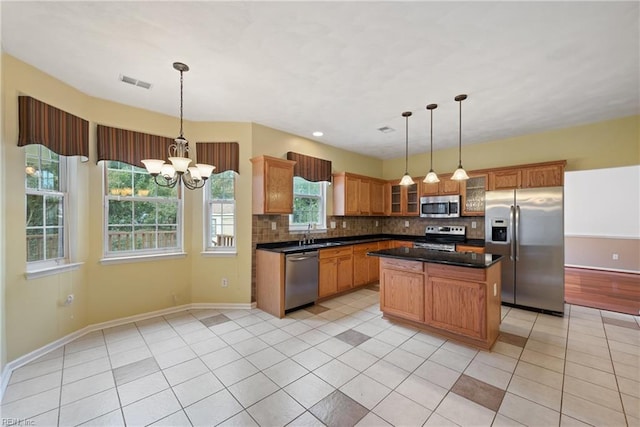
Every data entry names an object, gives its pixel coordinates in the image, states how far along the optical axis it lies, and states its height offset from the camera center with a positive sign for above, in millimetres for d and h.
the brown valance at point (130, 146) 3196 +880
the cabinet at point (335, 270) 4289 -993
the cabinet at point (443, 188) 5144 +514
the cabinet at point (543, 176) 3984 +579
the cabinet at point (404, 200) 5770 +288
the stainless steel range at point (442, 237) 4970 -511
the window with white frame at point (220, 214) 3977 -15
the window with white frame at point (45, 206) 2656 +75
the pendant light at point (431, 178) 3194 +428
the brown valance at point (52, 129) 2473 +877
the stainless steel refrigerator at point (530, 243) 3766 -460
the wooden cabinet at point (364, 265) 4945 -1041
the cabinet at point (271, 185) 3877 +422
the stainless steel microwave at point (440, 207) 5070 +122
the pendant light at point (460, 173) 3051 +472
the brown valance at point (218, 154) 3873 +876
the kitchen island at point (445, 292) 2748 -927
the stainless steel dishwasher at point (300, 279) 3744 -990
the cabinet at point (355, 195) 5254 +388
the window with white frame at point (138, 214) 3365 -10
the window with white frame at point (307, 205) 4824 +151
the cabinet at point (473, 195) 4855 +340
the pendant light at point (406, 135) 3488 +1377
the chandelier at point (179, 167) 2234 +417
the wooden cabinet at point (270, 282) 3646 -1002
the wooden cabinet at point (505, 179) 4348 +577
